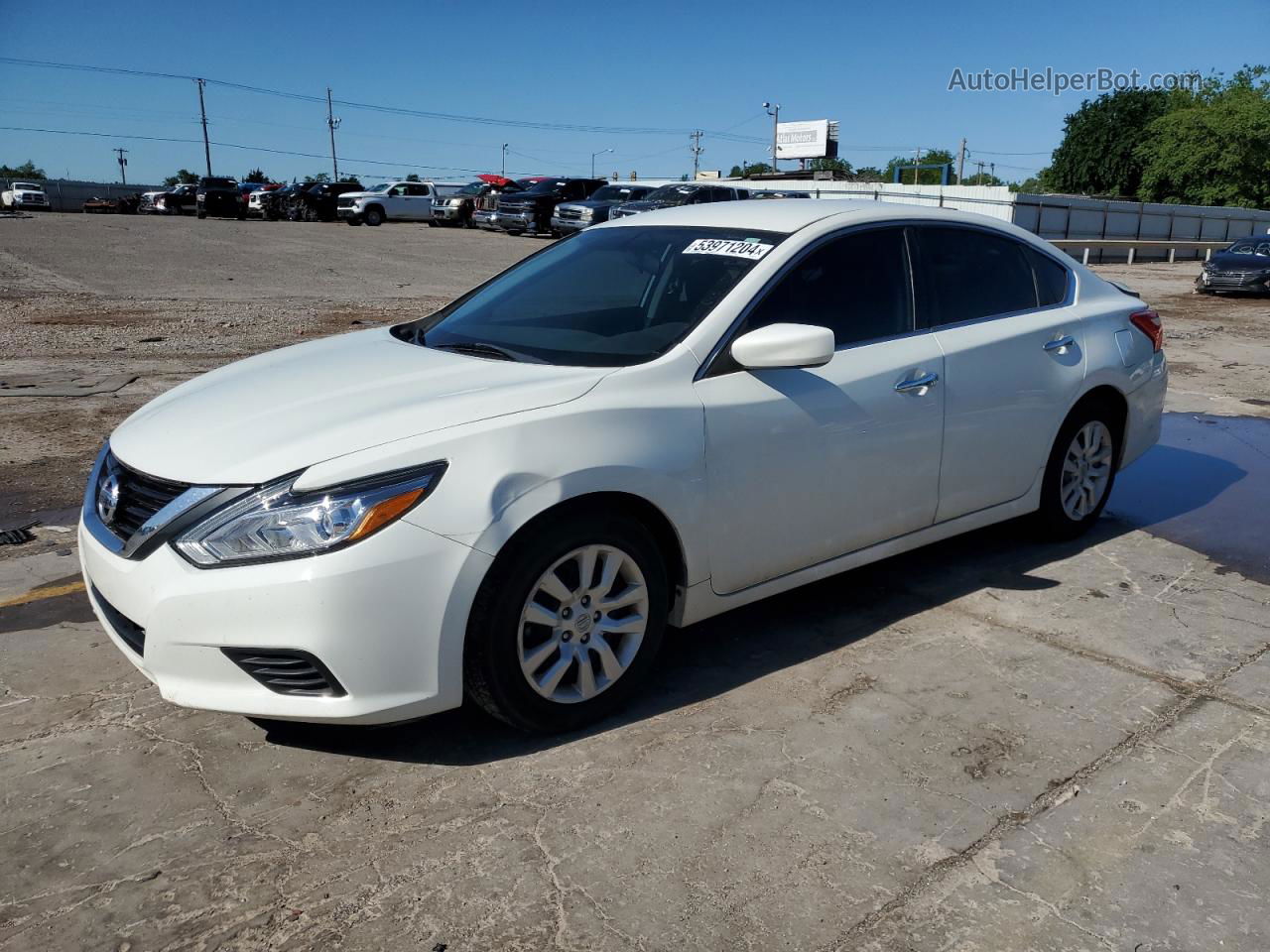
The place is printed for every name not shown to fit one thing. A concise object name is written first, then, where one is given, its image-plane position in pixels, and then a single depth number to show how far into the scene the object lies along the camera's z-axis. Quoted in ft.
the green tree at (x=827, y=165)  307.58
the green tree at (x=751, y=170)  329.91
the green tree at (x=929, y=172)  342.64
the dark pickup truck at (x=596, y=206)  92.58
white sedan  9.48
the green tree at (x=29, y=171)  389.68
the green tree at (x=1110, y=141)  251.80
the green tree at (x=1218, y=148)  195.21
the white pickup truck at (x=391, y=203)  130.00
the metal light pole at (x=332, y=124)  300.20
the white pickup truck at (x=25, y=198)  171.22
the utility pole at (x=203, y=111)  291.99
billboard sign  253.65
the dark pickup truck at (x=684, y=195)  79.81
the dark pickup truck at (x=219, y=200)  141.90
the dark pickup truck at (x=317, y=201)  136.15
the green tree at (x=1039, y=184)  287.75
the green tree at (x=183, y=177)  376.58
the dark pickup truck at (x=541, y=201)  107.34
